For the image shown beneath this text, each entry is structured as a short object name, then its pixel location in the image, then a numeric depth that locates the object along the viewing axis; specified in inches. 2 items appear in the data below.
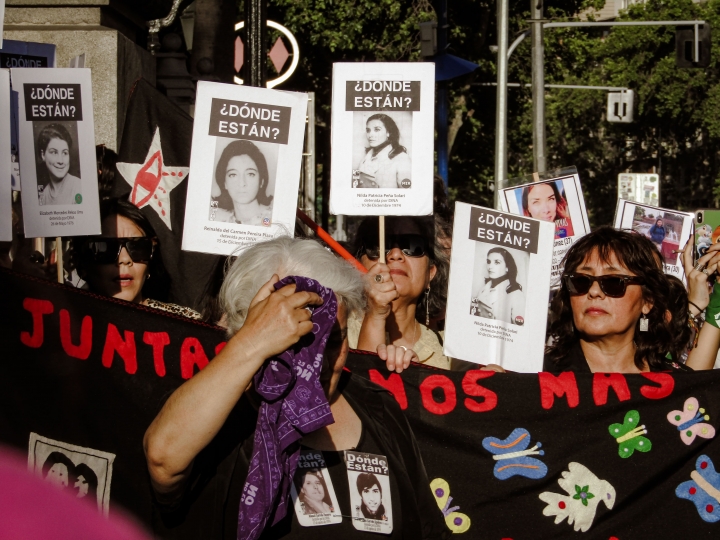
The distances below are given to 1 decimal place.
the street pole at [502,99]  721.6
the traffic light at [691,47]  763.4
